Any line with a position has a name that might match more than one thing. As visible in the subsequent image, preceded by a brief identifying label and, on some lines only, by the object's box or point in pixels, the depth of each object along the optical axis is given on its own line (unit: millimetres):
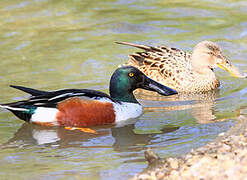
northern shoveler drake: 15906
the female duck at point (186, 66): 19656
